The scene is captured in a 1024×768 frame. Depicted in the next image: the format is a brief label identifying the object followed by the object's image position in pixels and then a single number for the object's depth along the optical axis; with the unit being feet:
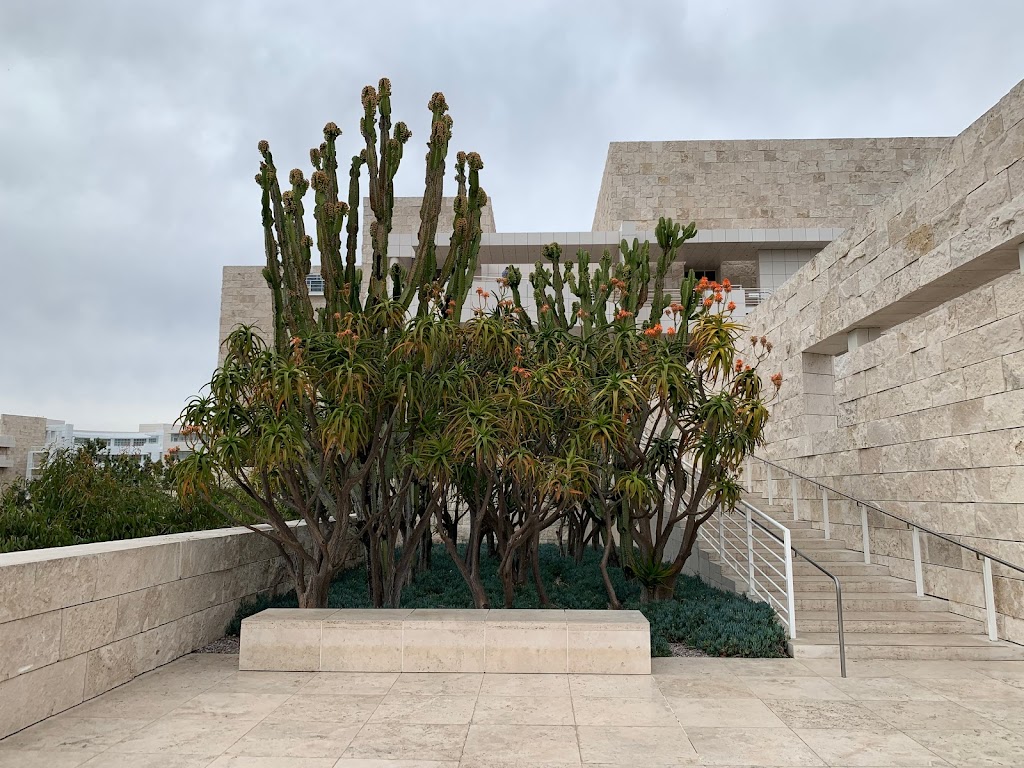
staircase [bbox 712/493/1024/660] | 19.48
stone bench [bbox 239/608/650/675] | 17.57
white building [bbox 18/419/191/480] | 164.49
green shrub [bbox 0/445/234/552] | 19.57
